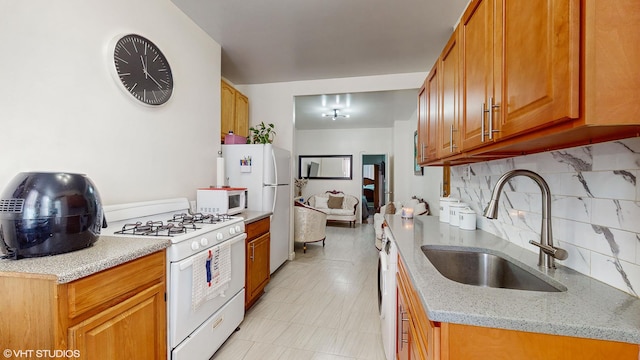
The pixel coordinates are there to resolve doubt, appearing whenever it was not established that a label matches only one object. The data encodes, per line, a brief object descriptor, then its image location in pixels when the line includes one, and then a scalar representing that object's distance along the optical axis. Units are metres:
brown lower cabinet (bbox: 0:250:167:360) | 0.92
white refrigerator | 3.02
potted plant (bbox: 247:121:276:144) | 3.37
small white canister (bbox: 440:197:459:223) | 2.24
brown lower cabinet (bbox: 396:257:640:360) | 0.69
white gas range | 1.44
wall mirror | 7.10
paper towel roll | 2.75
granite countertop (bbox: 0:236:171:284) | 0.92
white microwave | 2.33
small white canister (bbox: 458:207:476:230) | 1.97
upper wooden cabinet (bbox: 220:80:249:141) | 3.19
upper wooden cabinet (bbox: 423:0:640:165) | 0.63
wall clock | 1.76
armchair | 4.23
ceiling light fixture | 5.33
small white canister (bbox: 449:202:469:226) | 2.07
